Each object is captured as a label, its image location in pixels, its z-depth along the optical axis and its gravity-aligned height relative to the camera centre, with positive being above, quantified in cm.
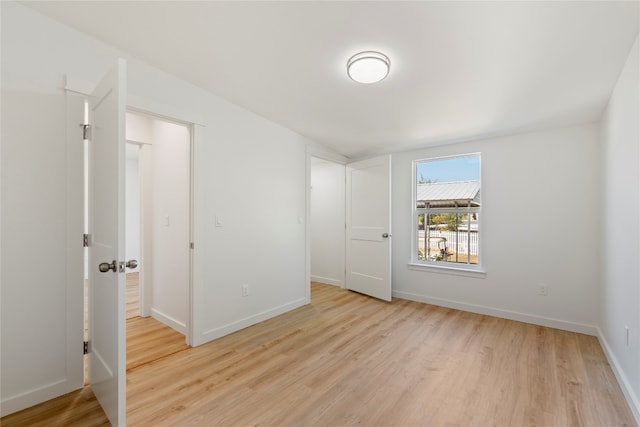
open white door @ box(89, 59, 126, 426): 146 -18
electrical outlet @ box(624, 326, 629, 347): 193 -83
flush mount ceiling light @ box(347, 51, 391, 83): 203 +109
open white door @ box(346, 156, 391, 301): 398 -21
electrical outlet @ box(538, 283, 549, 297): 315 -85
